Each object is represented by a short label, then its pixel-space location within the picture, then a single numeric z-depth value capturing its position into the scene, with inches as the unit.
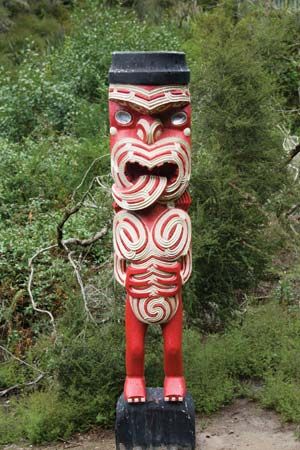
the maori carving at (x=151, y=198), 183.2
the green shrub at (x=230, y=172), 280.1
